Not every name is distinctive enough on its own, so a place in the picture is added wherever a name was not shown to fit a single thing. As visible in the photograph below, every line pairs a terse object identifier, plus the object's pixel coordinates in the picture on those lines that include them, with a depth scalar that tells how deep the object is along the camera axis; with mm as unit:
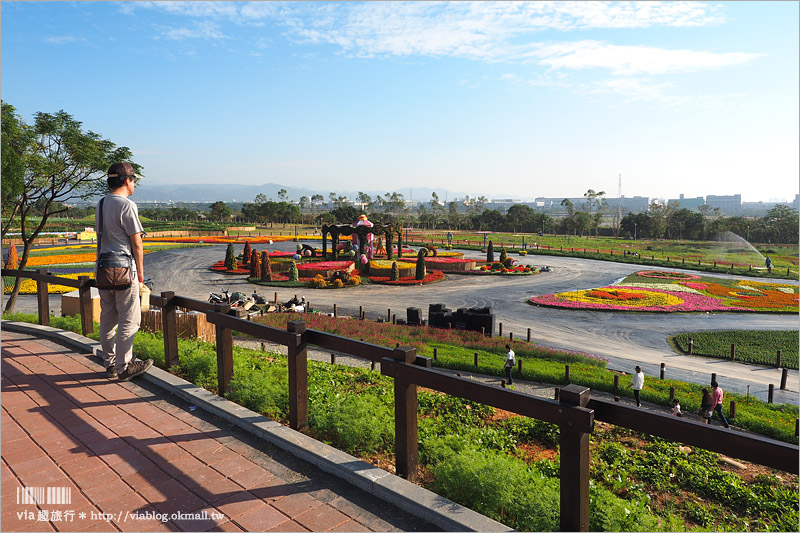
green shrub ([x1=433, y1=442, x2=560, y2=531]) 3238
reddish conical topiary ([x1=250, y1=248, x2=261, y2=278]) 31689
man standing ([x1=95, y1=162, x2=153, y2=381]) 4922
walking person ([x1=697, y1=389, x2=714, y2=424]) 10375
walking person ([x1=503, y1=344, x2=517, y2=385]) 12992
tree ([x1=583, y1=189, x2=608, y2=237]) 92388
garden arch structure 38938
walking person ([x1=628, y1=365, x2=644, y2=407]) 11633
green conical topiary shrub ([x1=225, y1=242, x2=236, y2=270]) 35062
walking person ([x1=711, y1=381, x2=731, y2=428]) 10656
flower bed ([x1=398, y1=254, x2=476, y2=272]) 37938
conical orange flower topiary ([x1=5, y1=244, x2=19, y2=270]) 29553
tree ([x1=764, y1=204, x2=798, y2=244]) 66125
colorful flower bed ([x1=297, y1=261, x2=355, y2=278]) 32250
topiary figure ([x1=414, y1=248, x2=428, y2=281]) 32125
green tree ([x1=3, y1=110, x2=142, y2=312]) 15438
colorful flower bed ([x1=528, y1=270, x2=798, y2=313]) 25438
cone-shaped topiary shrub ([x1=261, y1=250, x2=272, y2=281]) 30297
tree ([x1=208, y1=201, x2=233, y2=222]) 108881
